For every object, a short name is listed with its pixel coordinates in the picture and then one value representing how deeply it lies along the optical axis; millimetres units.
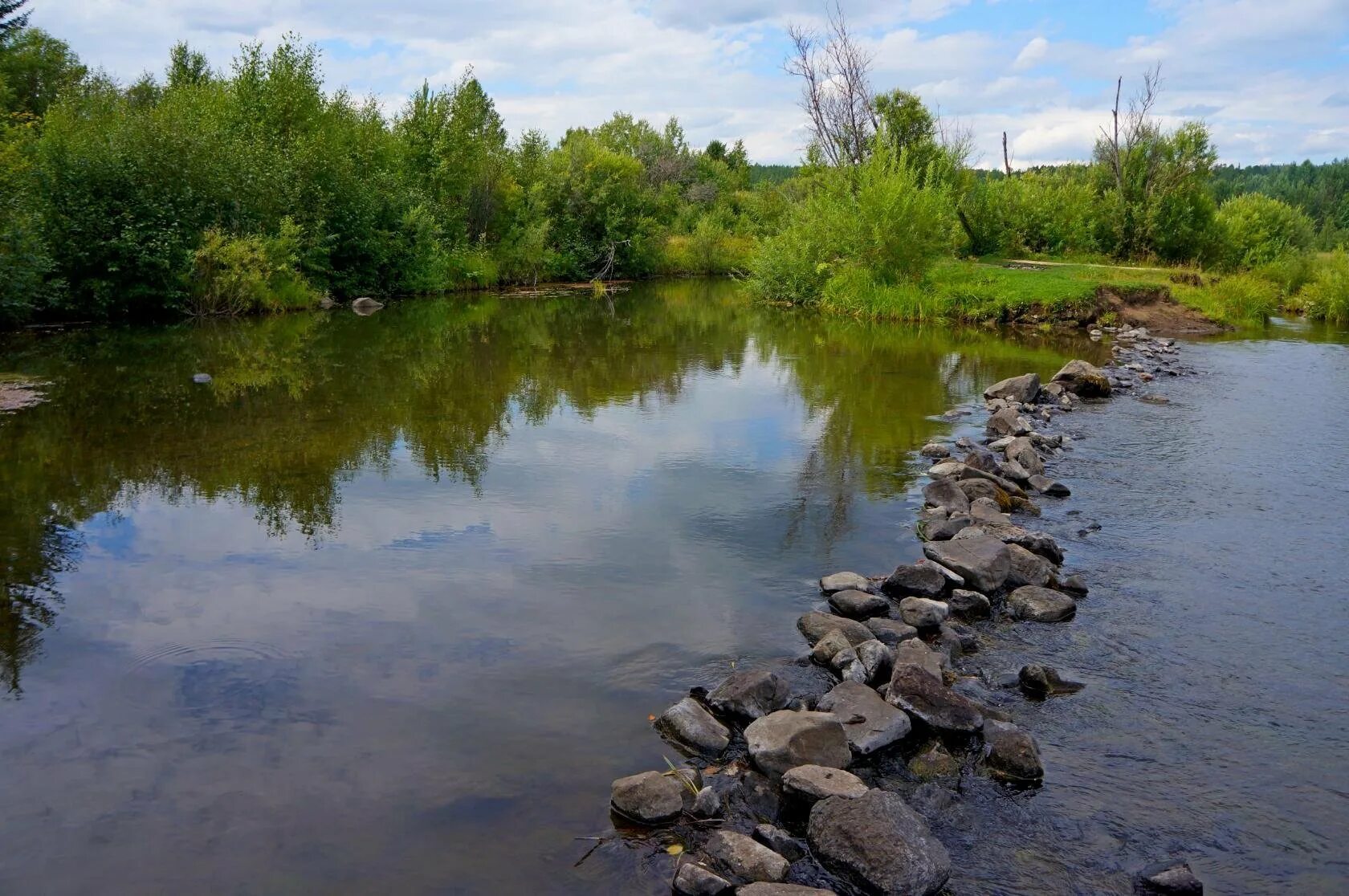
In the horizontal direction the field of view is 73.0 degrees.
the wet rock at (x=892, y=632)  7305
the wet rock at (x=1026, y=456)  12375
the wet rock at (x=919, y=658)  6598
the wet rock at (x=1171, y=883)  4648
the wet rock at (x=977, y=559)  8383
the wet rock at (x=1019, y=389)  17000
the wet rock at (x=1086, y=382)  18422
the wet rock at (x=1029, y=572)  8484
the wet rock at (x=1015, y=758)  5609
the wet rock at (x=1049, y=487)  11578
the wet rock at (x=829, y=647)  6934
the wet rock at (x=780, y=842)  4906
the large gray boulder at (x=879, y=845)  4605
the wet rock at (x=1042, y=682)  6703
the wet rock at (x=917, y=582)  8195
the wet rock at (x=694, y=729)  5852
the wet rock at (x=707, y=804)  5207
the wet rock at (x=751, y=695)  6195
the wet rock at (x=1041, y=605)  7938
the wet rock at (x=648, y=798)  5105
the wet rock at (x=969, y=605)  8086
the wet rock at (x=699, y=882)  4531
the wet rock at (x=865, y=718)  5914
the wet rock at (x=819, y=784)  5258
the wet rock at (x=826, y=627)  7223
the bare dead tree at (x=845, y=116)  41375
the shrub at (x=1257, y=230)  38250
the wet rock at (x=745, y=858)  4664
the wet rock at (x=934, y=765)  5699
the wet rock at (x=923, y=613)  7602
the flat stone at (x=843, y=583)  8258
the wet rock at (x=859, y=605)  7770
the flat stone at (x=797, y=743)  5570
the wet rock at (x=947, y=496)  10406
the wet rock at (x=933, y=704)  6062
